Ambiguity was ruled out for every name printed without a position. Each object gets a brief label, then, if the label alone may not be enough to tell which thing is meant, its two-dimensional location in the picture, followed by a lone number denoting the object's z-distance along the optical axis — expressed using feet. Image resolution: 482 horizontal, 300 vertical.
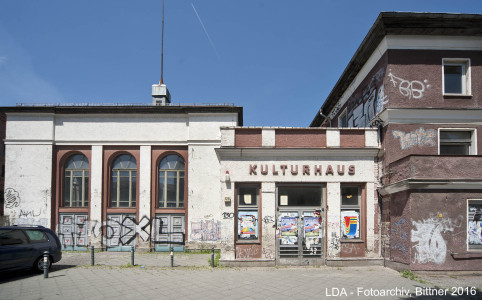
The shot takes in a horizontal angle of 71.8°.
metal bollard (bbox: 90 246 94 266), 38.94
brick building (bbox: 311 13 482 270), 33.81
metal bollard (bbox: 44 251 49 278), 31.76
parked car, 31.83
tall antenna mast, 74.63
